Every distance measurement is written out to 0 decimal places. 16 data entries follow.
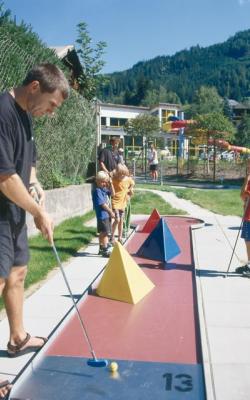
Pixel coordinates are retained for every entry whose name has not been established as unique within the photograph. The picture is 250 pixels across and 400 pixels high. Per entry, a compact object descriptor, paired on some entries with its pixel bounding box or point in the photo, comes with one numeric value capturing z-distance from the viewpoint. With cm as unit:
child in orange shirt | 809
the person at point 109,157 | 1022
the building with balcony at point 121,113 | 6362
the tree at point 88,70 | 1544
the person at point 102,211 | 737
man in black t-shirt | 312
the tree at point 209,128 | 2703
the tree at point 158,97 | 9925
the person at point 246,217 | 643
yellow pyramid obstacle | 521
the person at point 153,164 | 2430
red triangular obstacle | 951
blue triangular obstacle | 713
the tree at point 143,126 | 4097
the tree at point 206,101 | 6636
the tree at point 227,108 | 7602
